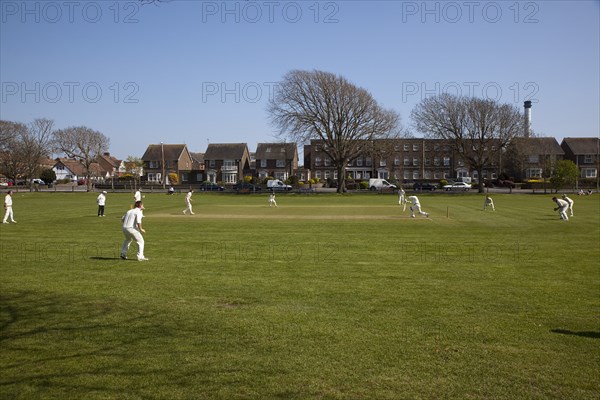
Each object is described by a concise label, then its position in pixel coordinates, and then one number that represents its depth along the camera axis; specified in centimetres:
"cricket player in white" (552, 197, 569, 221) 2931
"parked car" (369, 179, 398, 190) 8331
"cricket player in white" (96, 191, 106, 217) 3241
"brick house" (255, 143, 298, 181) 10938
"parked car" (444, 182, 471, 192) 7898
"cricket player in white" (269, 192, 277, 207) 4325
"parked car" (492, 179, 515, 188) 8831
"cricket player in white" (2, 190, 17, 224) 2714
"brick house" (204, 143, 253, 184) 11038
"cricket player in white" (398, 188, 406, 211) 3958
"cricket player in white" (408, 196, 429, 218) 3100
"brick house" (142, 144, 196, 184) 11256
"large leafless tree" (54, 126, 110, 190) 8844
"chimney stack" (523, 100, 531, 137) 7488
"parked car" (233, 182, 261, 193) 7634
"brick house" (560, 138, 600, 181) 9788
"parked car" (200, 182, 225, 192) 8238
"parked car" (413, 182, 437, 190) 8156
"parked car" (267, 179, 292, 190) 8037
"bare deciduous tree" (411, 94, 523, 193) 6912
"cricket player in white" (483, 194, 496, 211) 3900
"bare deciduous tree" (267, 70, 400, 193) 6806
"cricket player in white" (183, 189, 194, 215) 3329
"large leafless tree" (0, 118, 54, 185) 8644
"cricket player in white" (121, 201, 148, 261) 1541
